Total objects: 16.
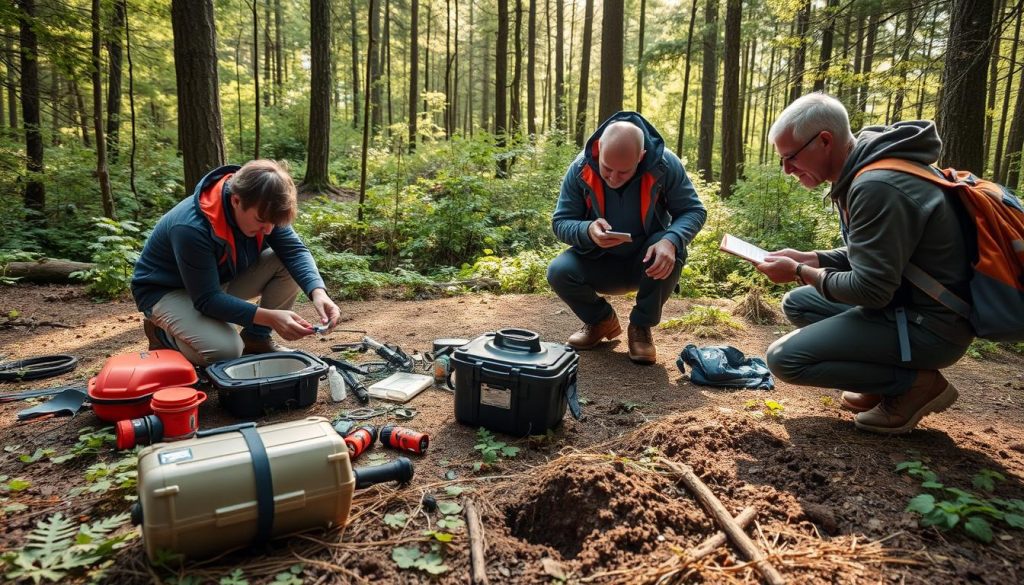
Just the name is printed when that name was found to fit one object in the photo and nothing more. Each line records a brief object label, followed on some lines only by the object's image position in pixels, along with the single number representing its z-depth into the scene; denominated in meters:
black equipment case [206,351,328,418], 2.86
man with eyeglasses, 2.36
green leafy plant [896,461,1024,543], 1.84
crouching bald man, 3.72
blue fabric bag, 3.53
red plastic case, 2.66
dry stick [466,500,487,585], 1.72
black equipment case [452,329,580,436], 2.68
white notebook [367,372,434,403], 3.24
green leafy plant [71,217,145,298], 5.77
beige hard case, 1.61
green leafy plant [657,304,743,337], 4.82
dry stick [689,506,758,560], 1.77
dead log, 6.24
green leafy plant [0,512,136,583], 1.68
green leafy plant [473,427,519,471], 2.51
